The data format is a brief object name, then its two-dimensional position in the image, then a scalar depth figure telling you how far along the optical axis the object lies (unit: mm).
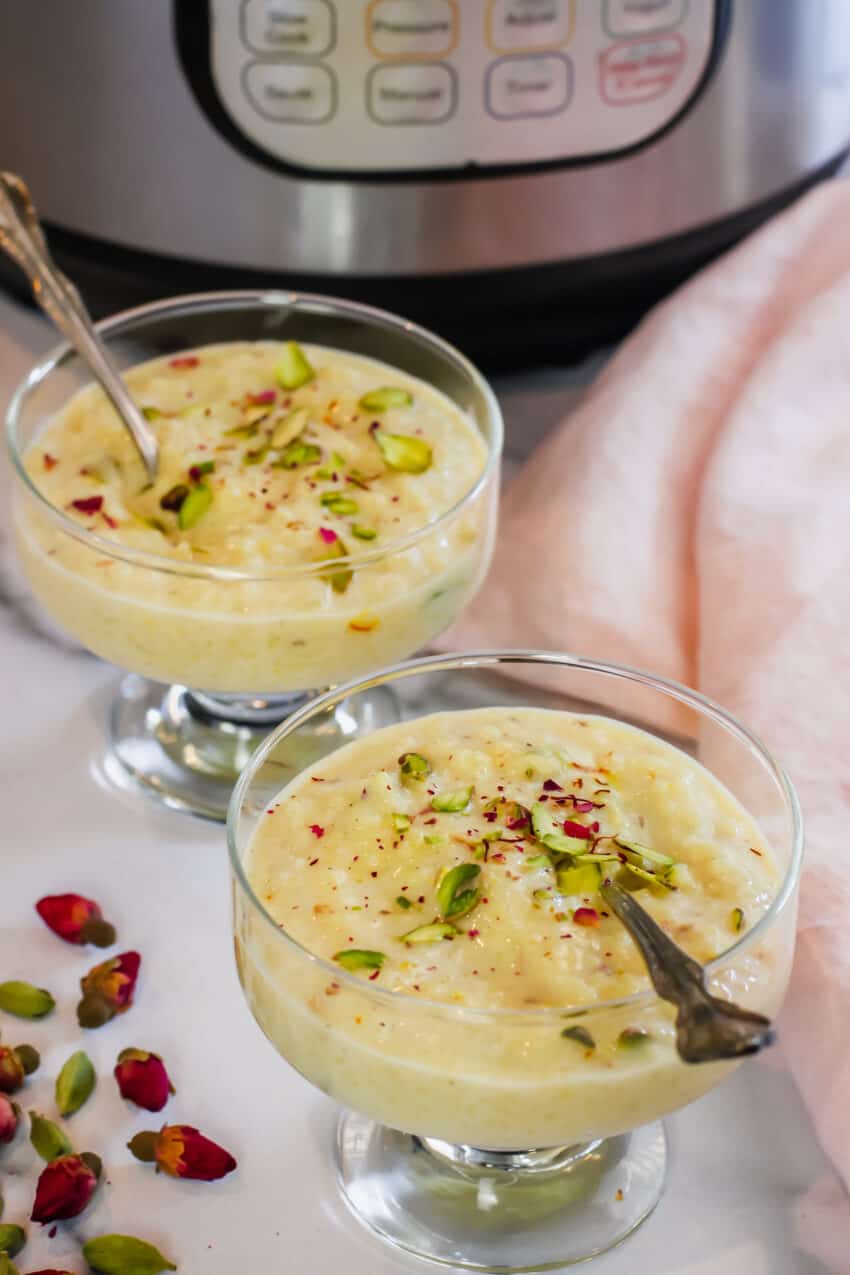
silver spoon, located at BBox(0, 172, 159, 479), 670
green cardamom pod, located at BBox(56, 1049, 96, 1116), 598
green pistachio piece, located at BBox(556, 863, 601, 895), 564
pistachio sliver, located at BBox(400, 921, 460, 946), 555
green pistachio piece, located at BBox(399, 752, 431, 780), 588
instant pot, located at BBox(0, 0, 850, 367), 686
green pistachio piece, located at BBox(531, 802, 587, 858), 568
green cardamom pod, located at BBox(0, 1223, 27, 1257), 572
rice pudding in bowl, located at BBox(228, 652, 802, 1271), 541
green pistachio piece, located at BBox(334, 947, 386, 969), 550
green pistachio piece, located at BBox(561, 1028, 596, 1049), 535
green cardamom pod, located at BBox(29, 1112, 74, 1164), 588
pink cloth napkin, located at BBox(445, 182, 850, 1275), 656
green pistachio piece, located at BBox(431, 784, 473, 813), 581
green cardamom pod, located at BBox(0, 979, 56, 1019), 615
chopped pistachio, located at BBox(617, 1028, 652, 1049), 538
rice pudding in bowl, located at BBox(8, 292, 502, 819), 638
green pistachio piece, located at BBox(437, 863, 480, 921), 560
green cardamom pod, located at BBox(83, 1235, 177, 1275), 569
